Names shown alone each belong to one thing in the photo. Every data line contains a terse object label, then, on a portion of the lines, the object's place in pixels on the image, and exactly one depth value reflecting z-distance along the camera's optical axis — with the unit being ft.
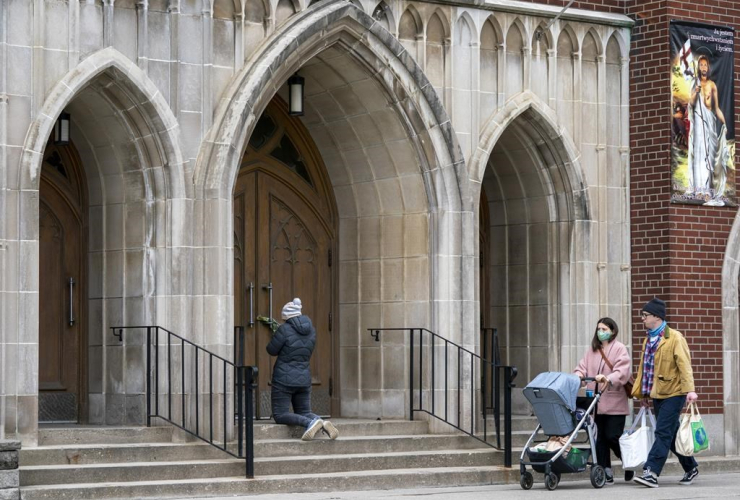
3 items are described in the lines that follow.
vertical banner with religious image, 52.70
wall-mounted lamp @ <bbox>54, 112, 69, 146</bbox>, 44.55
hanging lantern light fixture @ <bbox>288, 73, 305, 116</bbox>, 48.98
